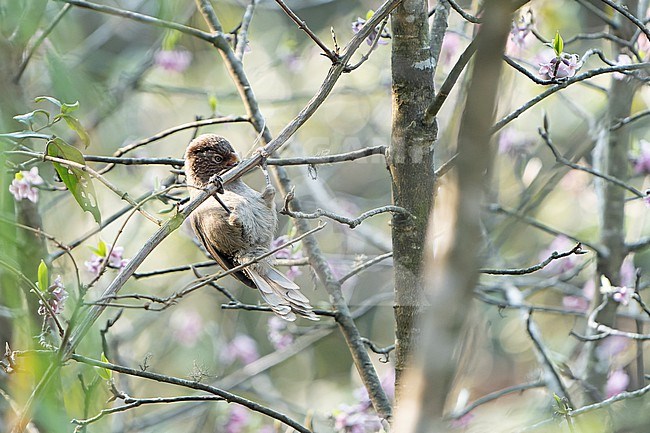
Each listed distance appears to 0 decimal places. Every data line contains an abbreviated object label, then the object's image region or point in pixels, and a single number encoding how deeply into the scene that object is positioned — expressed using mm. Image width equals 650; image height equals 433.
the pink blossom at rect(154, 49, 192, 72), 8680
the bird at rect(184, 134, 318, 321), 5238
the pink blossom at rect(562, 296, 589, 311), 7480
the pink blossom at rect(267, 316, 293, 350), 7285
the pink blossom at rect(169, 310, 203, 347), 9766
